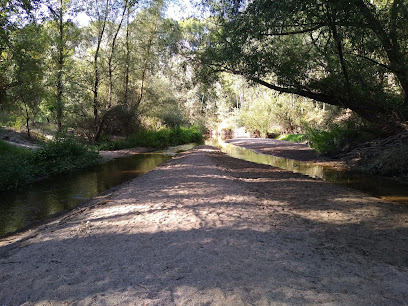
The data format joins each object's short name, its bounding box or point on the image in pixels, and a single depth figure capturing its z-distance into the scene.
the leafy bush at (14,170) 9.93
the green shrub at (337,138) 16.89
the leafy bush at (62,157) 13.31
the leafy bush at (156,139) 25.38
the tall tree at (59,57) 20.24
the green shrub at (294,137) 27.68
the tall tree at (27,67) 12.49
